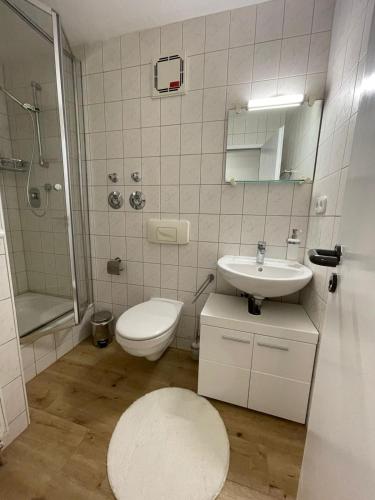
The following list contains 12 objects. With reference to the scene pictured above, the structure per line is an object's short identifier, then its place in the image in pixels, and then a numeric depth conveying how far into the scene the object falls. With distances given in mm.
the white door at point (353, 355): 378
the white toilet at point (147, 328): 1199
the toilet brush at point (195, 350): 1614
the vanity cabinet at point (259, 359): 1101
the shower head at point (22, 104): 1570
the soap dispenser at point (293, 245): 1354
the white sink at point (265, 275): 1064
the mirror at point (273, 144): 1284
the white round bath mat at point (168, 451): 875
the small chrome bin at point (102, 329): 1770
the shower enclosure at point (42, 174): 1398
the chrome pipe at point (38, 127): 1537
